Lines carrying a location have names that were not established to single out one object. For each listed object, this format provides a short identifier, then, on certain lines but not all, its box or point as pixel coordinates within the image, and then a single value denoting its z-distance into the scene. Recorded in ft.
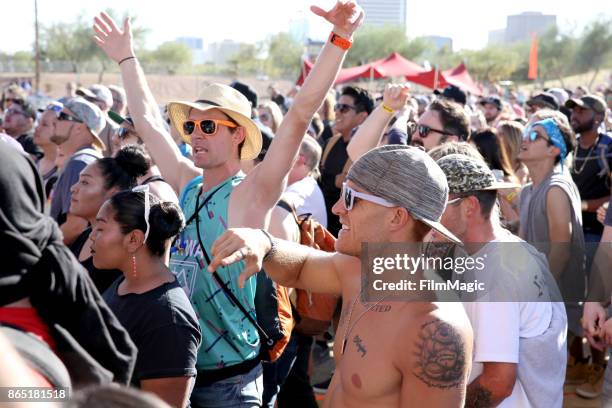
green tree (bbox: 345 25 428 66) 264.31
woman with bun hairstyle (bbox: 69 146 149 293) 14.62
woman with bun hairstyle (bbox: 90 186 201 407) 9.91
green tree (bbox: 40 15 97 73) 240.94
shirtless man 7.87
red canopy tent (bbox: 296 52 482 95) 69.31
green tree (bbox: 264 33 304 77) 265.77
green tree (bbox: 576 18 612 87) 240.73
